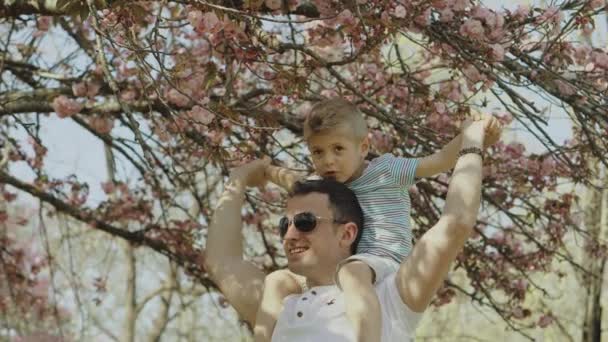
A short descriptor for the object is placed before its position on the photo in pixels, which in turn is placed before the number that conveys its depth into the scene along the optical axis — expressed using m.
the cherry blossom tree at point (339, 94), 3.54
